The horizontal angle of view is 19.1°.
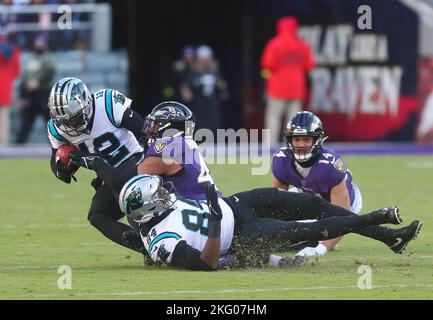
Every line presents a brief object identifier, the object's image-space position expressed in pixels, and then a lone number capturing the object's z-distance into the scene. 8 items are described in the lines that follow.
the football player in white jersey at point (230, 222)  9.34
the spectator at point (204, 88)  23.98
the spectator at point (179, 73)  24.11
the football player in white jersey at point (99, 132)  10.29
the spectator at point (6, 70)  22.53
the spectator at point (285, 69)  22.44
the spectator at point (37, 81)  23.08
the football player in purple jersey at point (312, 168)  10.83
